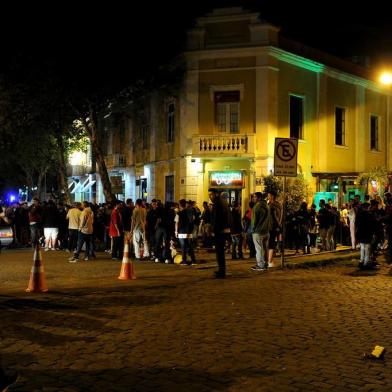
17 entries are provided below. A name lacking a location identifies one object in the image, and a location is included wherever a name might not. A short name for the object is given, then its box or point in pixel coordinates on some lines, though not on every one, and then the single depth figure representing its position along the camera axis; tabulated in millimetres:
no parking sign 14648
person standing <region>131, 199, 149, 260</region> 17703
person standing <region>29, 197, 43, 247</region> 21266
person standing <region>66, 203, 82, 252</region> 19234
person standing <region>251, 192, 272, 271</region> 14234
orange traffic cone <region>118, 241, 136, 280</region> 13219
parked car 19031
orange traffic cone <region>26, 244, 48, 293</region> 11266
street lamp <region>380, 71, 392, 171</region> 32406
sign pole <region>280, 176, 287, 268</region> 14423
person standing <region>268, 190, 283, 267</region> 15078
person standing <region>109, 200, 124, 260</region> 17578
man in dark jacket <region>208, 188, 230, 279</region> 13469
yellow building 25562
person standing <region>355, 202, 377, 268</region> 14914
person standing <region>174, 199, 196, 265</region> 16016
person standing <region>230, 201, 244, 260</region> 17688
